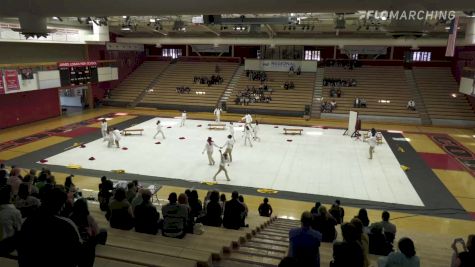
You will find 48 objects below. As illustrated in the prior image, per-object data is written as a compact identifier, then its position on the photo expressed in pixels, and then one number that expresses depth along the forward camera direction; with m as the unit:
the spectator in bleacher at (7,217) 4.54
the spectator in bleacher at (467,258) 4.40
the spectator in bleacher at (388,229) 7.36
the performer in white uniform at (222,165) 13.63
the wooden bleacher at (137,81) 34.19
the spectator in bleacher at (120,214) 6.43
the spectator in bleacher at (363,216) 7.91
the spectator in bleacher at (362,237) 5.25
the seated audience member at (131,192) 8.52
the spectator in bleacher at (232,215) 7.58
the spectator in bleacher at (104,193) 8.66
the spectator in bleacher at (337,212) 8.36
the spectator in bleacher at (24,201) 5.62
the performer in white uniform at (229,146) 15.45
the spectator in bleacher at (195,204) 8.13
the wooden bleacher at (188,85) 32.25
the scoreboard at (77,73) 26.79
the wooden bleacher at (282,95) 30.19
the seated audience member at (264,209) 10.05
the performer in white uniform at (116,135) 18.59
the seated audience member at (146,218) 6.34
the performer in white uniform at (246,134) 19.62
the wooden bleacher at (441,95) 27.58
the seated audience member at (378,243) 6.75
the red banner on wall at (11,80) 21.90
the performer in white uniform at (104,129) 19.70
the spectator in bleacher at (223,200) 8.59
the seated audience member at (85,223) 4.68
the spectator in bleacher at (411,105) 28.64
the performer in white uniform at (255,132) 20.91
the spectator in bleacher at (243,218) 7.79
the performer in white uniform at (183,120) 24.58
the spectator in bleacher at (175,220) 6.30
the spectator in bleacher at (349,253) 4.25
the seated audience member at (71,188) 8.75
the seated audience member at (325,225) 7.20
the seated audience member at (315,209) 8.39
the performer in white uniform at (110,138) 18.75
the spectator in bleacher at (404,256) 4.51
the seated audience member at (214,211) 7.59
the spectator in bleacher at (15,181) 7.87
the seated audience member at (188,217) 6.56
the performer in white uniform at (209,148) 15.30
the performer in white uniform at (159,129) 20.39
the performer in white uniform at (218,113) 25.13
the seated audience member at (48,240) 2.68
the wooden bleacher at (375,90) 28.89
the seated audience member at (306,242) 4.81
